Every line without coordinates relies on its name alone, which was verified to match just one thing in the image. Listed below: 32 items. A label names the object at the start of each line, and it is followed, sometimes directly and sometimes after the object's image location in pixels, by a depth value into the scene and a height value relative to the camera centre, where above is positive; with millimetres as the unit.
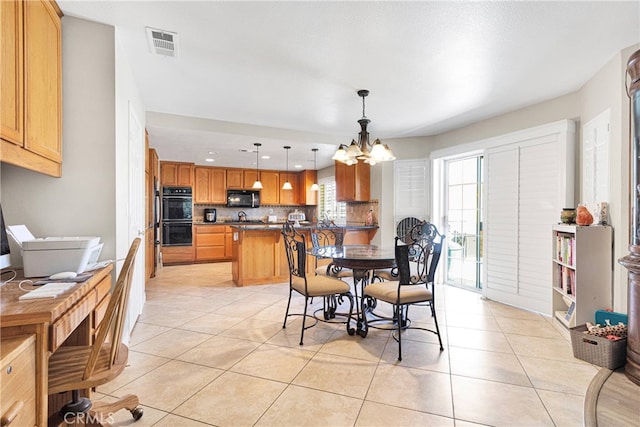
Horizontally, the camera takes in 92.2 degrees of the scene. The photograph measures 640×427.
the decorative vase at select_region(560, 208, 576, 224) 2979 -32
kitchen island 4664 -668
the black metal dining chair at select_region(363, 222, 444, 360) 2457 -575
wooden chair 1237 -668
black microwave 7664 +349
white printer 1582 -218
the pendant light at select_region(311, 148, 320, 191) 5609 +1131
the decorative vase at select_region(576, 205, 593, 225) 2711 -30
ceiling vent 2213 +1285
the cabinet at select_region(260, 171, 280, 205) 7973 +642
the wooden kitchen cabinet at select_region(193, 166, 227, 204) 7320 +666
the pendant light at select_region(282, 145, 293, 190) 5345 +868
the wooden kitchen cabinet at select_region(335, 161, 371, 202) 5422 +530
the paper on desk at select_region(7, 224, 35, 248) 1688 -118
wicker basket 2115 -973
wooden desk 1050 -392
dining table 2666 -410
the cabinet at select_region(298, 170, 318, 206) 7879 +661
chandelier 3084 +621
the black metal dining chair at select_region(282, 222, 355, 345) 2715 -647
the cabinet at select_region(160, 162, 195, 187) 6805 +873
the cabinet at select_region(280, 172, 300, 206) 8169 +574
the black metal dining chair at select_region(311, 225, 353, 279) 3357 -647
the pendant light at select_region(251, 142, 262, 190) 5121 +1109
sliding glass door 4516 -129
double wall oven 6586 -75
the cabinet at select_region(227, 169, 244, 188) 7621 +858
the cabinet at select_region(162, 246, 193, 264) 6586 -910
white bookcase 2613 -493
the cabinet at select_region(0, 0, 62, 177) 1448 +679
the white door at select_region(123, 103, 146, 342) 2707 +47
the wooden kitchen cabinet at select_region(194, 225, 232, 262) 7000 -695
